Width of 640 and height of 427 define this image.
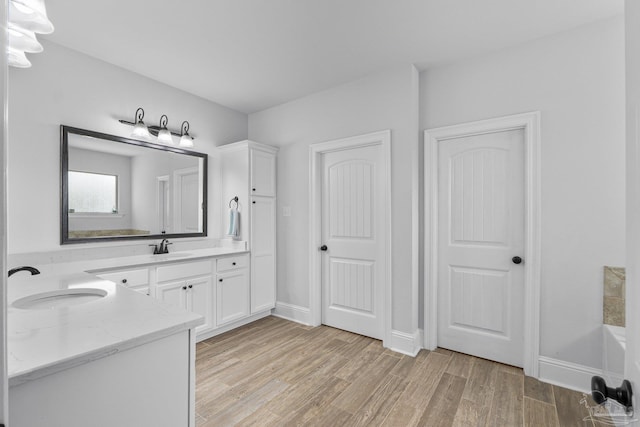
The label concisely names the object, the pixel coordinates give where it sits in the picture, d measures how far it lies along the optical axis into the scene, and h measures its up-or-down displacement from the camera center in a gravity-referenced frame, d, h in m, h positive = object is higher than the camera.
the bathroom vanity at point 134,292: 0.78 -0.38
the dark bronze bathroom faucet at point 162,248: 2.93 -0.35
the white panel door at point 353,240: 2.93 -0.28
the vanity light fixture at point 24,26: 1.15 +0.80
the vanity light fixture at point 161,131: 2.75 +0.84
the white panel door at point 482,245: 2.39 -0.28
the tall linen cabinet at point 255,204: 3.30 +0.11
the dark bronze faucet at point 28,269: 1.60 -0.32
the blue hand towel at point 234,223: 3.28 -0.11
